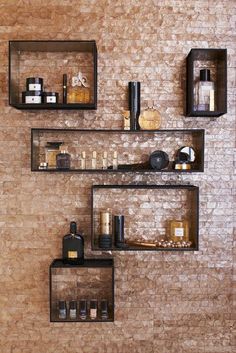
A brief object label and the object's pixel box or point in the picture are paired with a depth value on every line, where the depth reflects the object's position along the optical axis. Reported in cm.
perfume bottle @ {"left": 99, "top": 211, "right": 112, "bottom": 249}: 250
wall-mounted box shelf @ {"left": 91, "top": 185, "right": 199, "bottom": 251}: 264
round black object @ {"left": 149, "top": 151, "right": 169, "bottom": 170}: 253
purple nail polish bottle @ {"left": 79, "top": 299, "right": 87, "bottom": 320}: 252
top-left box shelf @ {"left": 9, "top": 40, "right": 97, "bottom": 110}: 261
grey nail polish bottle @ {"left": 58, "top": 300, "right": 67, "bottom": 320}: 253
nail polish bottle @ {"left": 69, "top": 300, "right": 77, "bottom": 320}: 253
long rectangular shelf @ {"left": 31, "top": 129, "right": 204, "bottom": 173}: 261
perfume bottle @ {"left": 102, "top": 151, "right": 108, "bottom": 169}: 256
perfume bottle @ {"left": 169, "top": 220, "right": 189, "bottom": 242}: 255
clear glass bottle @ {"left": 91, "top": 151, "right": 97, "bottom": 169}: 256
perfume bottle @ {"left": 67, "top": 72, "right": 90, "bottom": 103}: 253
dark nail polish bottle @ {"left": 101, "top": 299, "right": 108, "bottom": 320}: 252
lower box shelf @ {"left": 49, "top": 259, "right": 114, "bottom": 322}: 263
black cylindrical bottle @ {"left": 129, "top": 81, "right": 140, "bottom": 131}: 256
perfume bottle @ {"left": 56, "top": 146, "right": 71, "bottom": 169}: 250
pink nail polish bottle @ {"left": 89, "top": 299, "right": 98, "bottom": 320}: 252
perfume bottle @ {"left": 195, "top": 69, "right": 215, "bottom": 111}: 249
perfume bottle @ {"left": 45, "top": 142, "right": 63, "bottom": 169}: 255
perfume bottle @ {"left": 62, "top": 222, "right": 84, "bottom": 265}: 251
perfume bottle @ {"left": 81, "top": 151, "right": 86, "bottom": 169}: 256
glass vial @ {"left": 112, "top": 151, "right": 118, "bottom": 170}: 254
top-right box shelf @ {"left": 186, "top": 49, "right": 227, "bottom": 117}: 246
